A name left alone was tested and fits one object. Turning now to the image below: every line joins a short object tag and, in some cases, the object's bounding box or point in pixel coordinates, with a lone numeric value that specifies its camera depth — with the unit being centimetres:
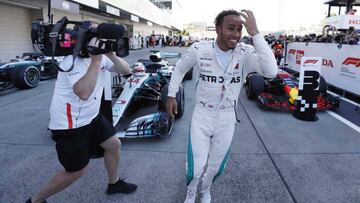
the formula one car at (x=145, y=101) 387
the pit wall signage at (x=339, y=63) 676
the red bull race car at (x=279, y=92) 555
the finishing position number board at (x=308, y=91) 508
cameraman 191
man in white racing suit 219
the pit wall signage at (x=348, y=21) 2244
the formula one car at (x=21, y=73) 739
